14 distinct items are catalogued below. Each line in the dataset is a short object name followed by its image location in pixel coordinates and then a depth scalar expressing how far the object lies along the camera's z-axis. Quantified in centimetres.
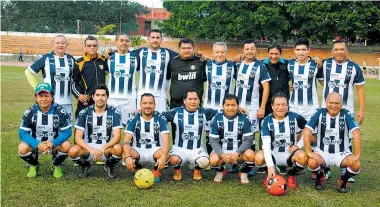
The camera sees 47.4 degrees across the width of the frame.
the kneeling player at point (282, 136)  546
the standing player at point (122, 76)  641
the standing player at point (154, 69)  645
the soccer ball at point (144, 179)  519
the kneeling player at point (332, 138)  531
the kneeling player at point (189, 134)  572
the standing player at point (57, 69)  633
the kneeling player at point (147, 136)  560
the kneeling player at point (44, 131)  554
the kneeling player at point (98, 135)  558
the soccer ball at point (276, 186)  506
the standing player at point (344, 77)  598
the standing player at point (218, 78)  628
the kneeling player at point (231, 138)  558
